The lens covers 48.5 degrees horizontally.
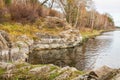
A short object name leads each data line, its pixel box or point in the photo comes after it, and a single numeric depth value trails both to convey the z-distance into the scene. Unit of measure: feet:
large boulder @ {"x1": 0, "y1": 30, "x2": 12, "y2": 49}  35.29
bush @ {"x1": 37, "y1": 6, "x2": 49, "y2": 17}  60.92
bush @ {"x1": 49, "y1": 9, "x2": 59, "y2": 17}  66.06
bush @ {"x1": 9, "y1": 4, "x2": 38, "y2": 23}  53.24
